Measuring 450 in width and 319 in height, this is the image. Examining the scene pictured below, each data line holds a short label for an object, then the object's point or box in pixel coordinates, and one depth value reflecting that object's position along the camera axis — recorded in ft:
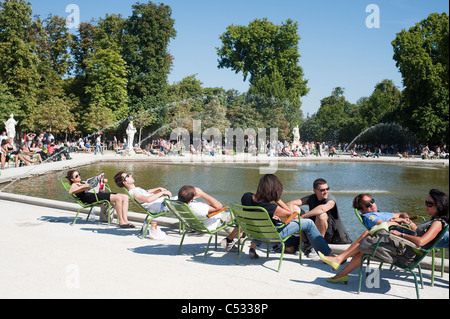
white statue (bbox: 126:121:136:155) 128.88
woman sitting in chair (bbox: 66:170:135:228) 26.30
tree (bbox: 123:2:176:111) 168.35
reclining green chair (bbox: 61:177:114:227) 26.48
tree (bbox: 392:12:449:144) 144.05
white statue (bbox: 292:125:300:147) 160.35
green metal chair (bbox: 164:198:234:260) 20.04
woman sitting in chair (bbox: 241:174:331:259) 18.54
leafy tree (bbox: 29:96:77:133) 131.85
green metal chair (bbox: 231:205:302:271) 17.97
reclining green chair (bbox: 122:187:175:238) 23.60
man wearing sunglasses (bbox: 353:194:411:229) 17.92
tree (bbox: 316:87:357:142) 262.26
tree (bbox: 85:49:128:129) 155.22
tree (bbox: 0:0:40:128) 134.92
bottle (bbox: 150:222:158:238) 23.38
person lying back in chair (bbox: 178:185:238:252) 20.66
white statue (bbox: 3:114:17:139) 94.21
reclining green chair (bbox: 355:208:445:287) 16.40
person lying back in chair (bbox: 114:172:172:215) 24.32
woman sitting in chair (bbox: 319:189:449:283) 14.72
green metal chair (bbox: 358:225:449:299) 14.66
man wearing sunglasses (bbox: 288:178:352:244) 19.92
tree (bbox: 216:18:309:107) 201.87
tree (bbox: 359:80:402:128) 213.81
